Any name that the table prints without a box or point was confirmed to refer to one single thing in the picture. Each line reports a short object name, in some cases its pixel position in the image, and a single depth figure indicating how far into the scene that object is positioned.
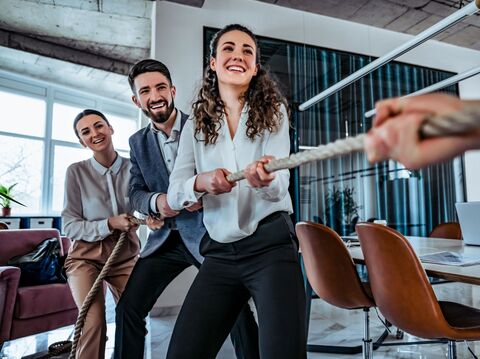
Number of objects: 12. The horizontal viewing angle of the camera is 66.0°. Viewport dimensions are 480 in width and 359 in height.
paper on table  1.48
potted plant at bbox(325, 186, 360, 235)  4.54
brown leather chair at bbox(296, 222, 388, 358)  1.79
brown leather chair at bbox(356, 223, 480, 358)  1.40
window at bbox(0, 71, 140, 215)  6.21
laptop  2.11
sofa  2.32
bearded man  1.48
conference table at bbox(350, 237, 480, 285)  1.29
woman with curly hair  1.04
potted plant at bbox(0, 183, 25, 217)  5.59
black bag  2.67
